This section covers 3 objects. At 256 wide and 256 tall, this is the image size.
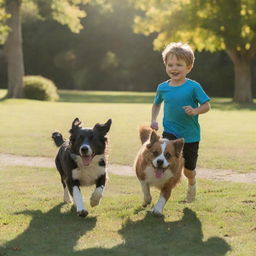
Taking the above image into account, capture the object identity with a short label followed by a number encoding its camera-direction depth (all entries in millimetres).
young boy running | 11660
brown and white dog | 10743
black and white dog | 11016
